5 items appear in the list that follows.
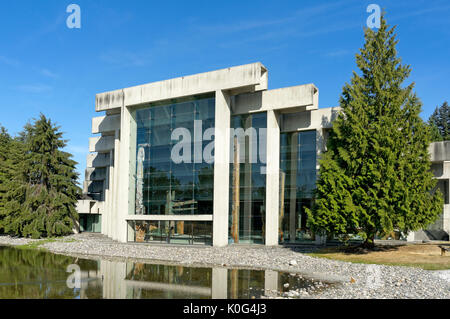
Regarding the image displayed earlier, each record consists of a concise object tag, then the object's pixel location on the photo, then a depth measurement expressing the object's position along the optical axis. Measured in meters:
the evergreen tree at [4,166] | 41.97
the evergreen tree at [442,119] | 80.19
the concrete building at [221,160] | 30.25
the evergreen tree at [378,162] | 23.16
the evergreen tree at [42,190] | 39.69
